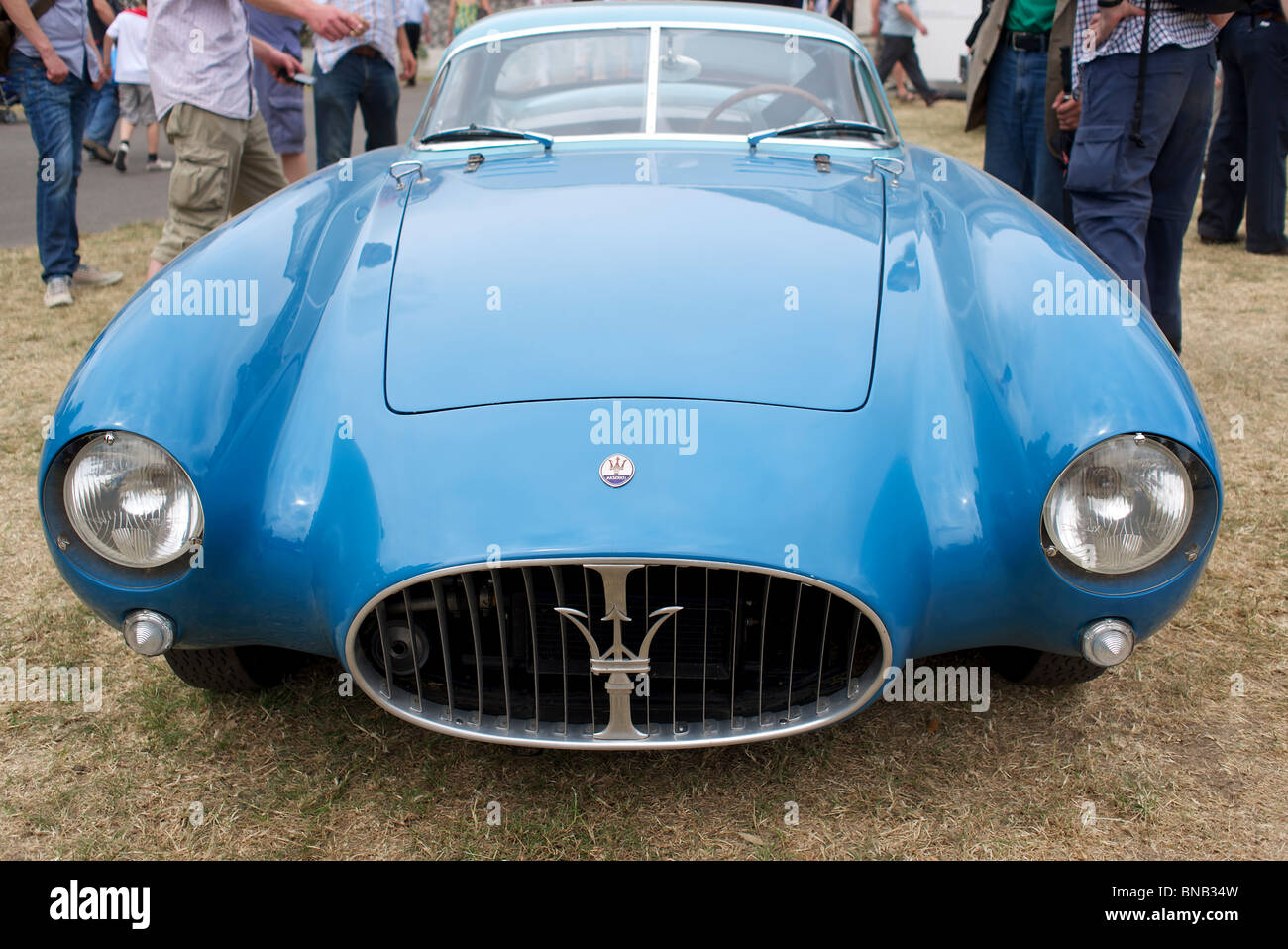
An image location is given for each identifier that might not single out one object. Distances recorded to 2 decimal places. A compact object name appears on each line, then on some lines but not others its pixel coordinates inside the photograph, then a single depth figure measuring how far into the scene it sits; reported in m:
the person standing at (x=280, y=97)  5.73
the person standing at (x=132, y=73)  8.59
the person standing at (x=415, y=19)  11.75
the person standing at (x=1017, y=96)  4.39
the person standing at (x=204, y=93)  4.11
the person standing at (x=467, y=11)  13.58
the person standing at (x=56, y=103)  4.86
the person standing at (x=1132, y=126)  3.50
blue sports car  1.75
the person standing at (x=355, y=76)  5.40
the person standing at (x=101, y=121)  9.02
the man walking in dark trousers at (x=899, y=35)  12.88
